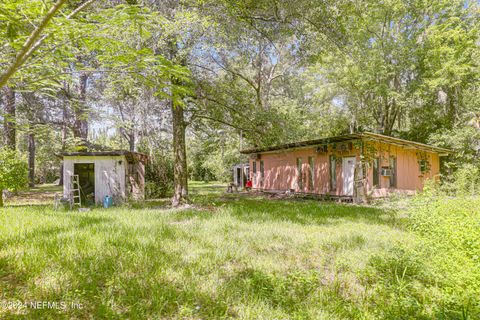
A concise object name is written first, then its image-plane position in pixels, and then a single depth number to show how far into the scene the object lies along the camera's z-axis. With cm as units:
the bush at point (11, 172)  998
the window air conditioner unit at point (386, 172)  1438
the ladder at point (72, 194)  1061
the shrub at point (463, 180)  1023
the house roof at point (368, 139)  1276
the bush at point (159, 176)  1568
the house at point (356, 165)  1355
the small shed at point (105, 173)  1205
